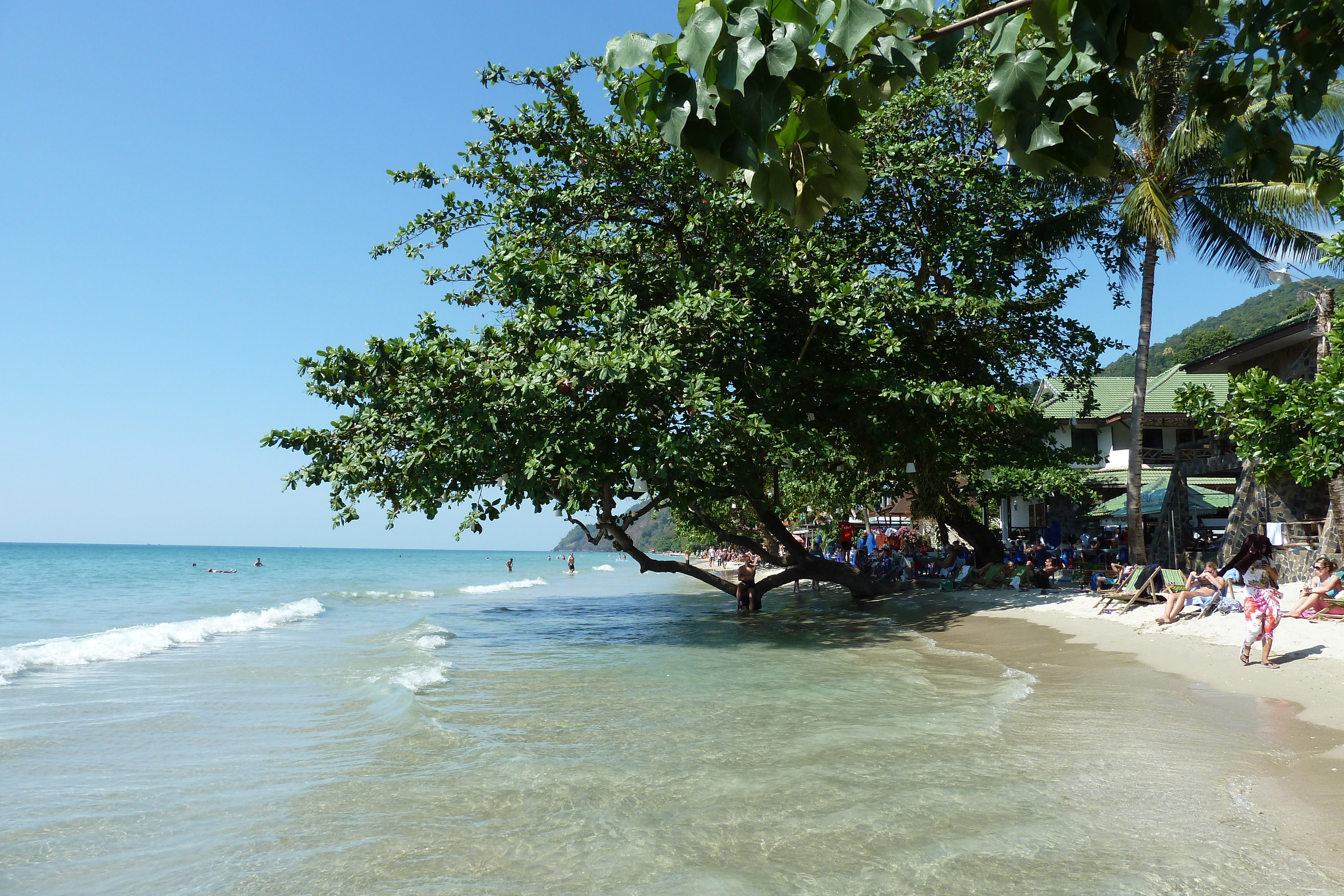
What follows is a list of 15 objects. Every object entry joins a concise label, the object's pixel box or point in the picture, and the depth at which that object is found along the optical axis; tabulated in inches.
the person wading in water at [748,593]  862.5
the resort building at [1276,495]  609.3
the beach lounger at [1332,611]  447.8
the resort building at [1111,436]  1211.9
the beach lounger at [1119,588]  609.6
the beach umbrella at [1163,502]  924.0
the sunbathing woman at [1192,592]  515.8
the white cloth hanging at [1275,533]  605.6
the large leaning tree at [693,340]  530.3
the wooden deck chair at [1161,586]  564.1
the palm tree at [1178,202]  683.4
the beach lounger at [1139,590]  588.4
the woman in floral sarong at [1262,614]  390.6
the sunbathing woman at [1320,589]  452.1
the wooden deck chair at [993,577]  826.8
